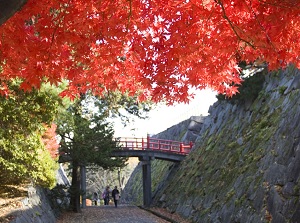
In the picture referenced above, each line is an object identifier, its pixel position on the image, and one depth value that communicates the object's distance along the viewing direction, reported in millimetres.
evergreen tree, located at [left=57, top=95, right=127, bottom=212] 20812
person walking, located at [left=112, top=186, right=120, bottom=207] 27078
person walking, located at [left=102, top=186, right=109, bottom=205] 30728
